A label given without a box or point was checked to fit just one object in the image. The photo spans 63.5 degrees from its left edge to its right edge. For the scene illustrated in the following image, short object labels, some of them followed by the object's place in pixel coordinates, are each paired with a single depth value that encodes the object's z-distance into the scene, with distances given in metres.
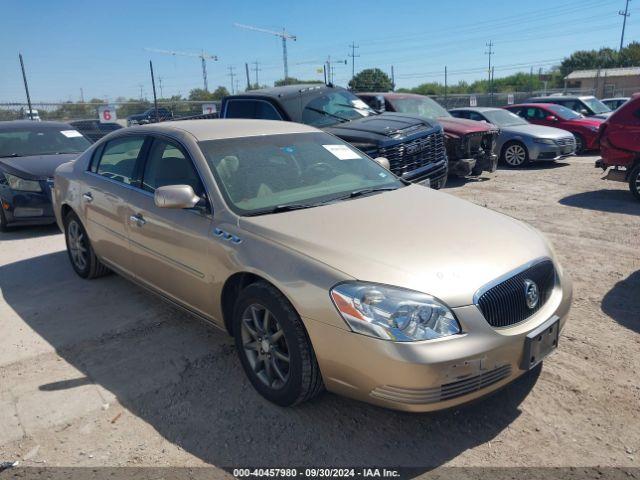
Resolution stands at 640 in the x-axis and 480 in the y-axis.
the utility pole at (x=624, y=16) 60.47
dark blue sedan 7.29
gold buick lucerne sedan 2.53
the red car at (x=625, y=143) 8.08
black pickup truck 7.43
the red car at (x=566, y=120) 14.05
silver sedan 12.05
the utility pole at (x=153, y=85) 16.66
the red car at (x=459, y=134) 9.67
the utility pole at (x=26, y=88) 15.33
